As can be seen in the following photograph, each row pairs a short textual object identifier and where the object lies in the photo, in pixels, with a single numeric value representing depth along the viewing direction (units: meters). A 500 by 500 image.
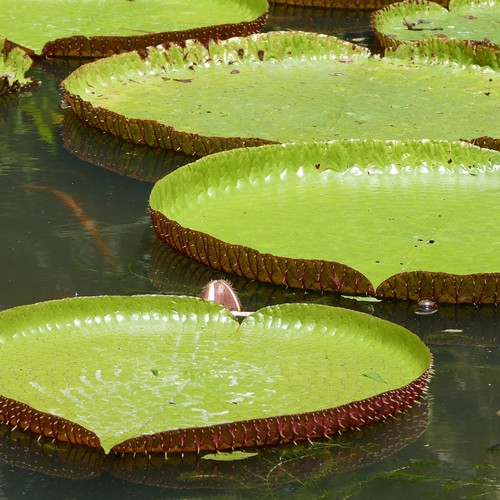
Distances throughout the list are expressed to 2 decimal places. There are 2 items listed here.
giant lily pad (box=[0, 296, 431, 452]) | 6.73
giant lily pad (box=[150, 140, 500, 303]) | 8.95
